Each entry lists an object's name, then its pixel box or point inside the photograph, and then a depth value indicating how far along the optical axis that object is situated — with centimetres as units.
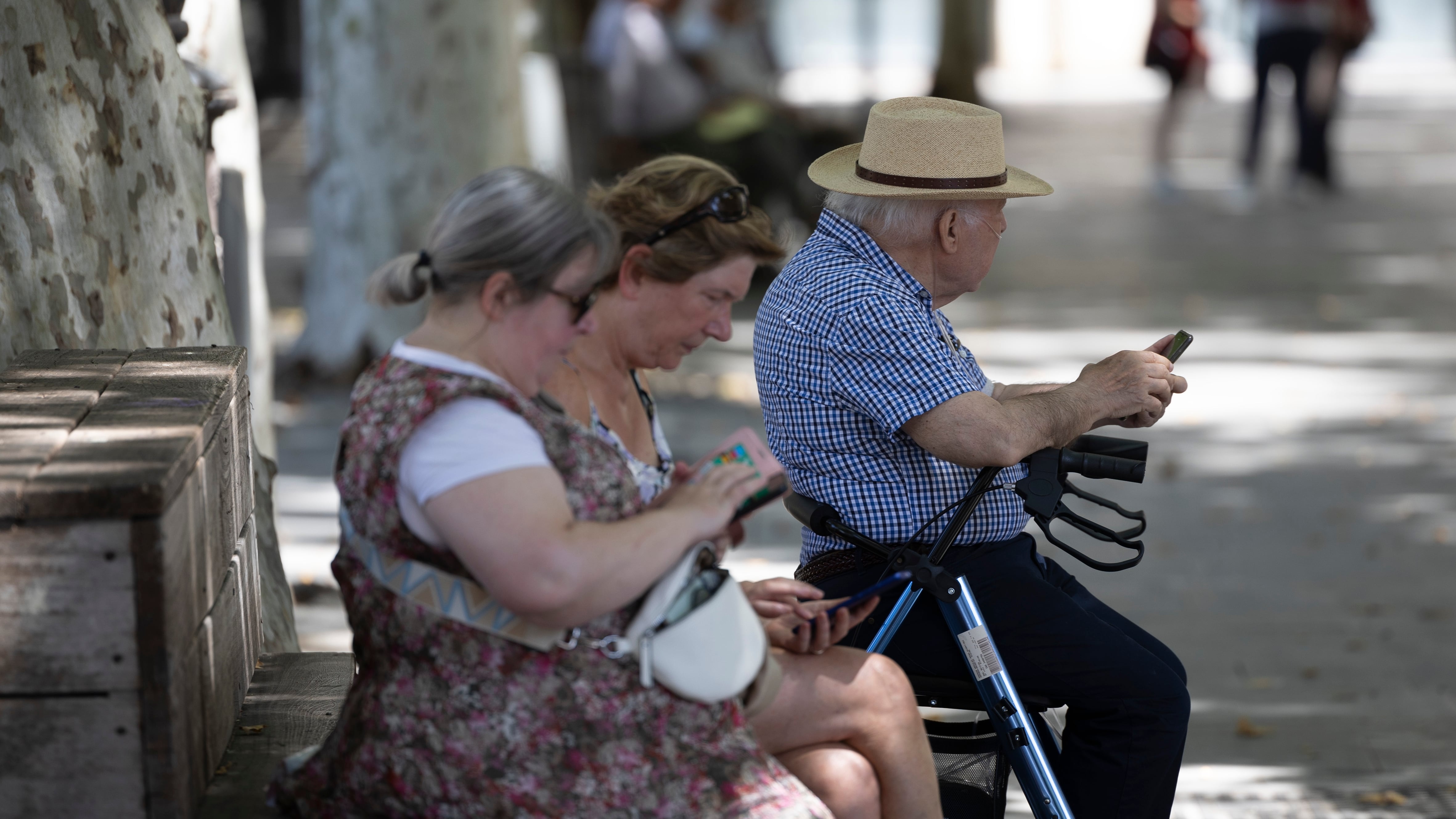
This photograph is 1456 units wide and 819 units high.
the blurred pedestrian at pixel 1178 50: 2912
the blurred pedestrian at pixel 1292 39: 2783
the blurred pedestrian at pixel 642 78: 2220
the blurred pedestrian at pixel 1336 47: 2841
